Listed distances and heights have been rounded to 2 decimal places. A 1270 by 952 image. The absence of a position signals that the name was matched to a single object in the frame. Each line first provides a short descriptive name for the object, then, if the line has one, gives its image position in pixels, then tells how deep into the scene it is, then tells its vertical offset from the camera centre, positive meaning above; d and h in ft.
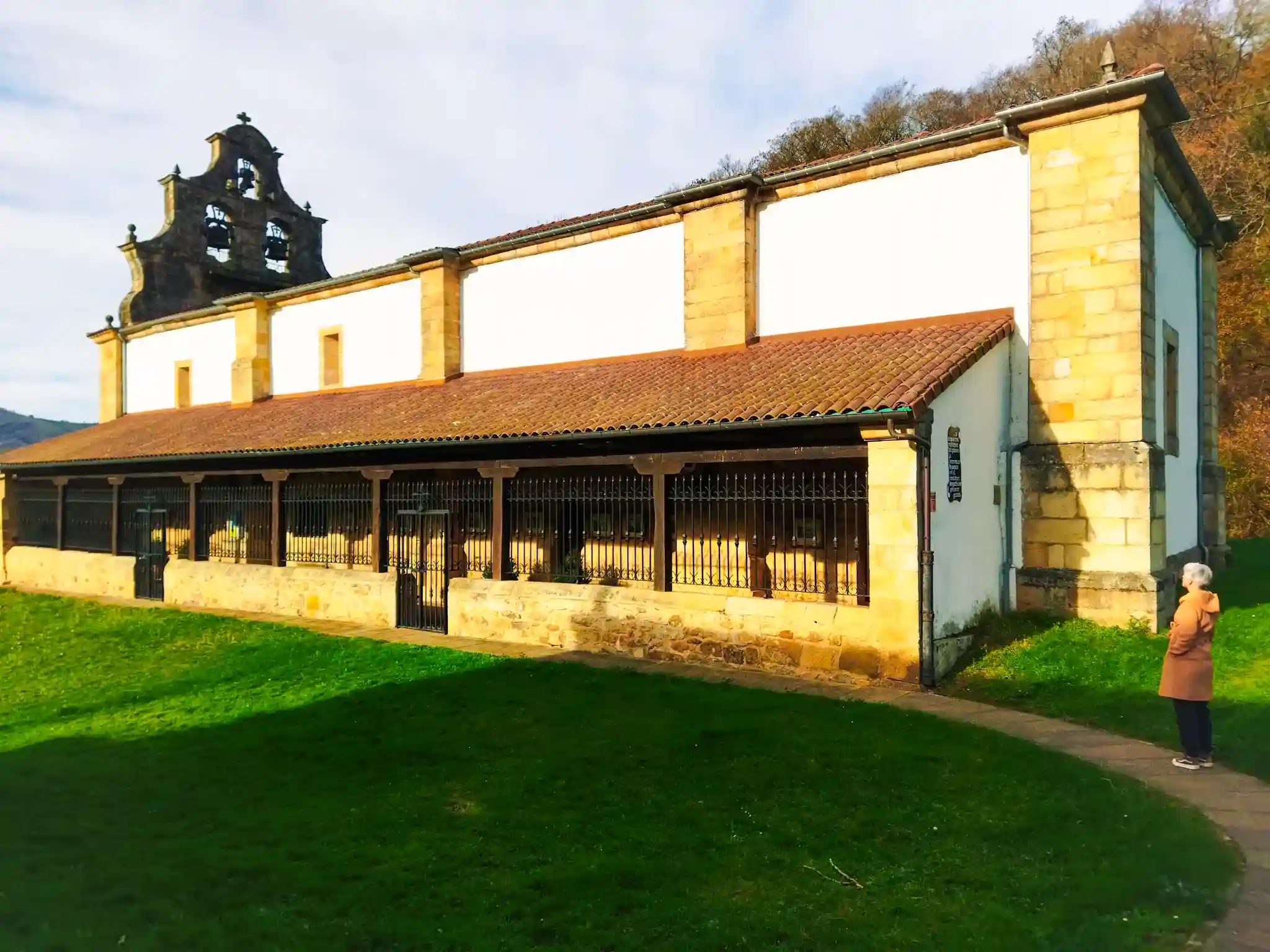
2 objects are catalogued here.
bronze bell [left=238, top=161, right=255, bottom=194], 87.71 +31.85
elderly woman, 19.74 -4.03
